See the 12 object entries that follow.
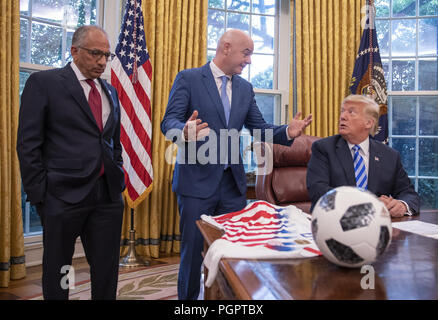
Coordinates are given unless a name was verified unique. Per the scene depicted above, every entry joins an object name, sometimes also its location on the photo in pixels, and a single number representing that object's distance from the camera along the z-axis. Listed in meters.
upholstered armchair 3.14
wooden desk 0.89
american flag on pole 3.55
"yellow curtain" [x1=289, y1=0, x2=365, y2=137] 4.46
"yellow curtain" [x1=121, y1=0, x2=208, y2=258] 3.93
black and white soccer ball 0.98
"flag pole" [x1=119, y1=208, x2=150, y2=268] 3.55
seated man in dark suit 2.16
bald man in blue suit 2.16
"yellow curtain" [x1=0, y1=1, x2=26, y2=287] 2.91
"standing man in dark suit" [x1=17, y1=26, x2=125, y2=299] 1.77
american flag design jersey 1.16
